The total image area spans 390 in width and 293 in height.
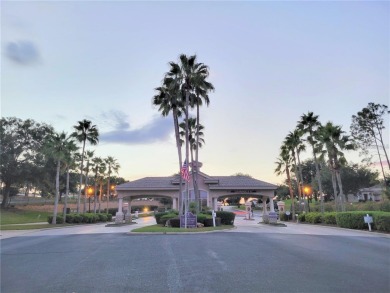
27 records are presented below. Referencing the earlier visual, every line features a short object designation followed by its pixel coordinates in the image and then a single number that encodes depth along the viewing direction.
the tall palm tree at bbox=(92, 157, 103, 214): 60.25
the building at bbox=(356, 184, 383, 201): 86.43
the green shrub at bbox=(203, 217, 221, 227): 28.11
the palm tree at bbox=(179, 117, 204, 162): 37.25
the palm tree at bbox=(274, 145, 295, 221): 49.35
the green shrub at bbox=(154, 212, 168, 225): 33.45
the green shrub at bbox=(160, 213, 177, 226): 30.83
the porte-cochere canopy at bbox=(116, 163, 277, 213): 42.16
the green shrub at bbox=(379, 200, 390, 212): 35.94
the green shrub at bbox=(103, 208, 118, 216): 74.68
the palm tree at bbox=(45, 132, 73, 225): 37.44
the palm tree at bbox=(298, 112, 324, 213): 39.38
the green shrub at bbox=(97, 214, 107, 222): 47.52
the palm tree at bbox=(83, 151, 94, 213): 53.91
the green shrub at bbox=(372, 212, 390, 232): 22.31
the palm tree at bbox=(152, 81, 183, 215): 29.84
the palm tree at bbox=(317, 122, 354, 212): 35.12
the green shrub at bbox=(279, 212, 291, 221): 46.97
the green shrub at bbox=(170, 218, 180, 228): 26.17
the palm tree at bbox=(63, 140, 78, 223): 38.99
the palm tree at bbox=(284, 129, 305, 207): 45.66
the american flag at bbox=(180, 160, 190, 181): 25.80
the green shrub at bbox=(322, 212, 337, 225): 31.30
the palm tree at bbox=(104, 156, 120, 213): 65.91
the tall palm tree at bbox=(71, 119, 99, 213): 42.25
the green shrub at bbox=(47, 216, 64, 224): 38.68
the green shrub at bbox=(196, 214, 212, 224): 28.17
